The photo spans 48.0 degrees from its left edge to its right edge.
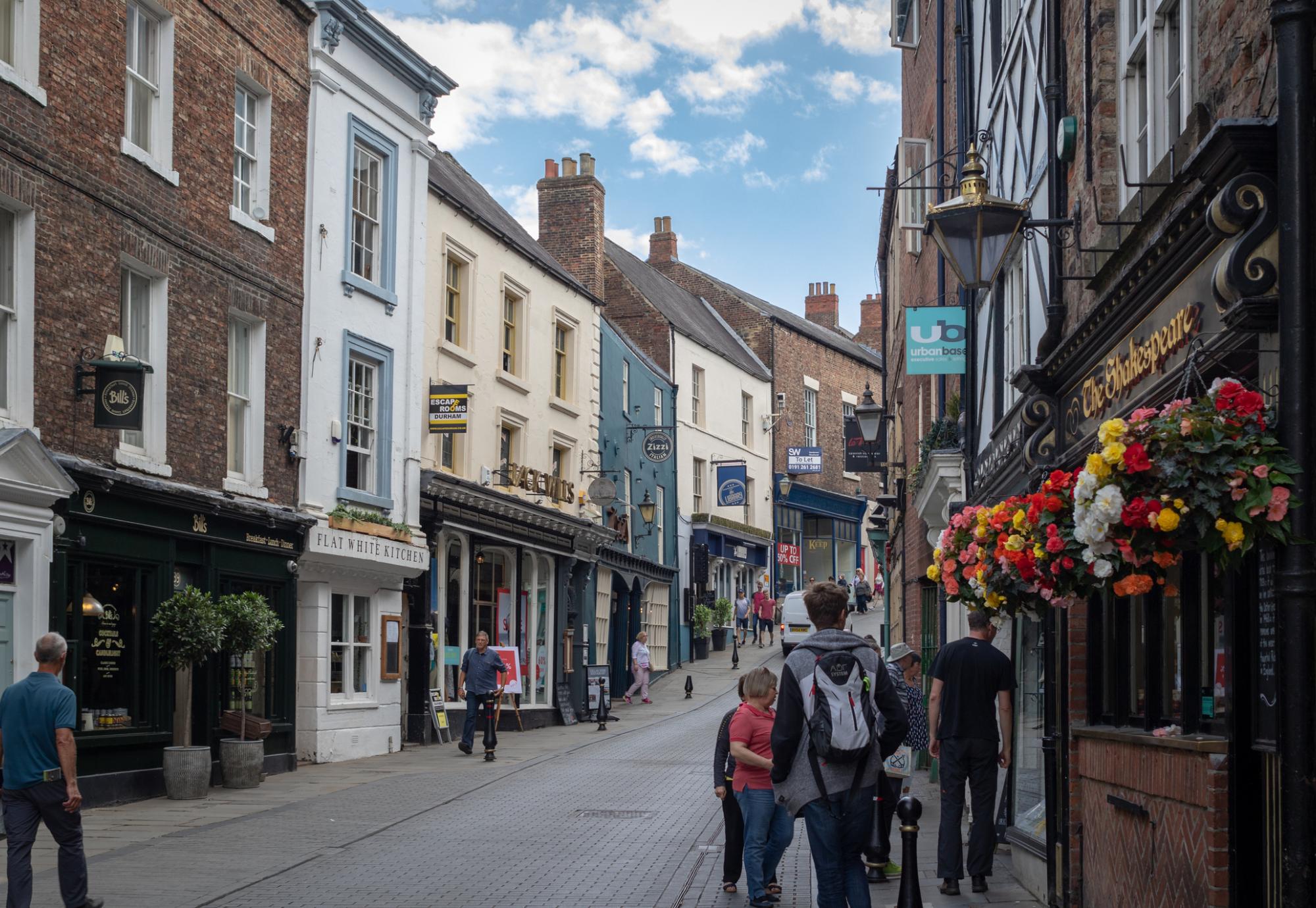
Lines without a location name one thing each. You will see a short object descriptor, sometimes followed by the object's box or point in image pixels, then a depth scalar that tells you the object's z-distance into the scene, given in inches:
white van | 1523.1
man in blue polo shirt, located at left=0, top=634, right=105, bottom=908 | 337.7
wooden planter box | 804.0
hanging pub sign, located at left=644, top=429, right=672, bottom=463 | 1396.4
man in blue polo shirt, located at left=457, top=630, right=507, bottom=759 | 824.3
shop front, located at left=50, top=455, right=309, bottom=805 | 576.7
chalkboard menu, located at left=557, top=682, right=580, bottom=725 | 1132.5
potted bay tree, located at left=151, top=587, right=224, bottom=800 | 616.1
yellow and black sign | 909.8
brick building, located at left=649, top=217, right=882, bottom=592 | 2039.9
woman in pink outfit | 1285.7
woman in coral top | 373.4
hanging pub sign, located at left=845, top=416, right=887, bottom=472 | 1029.2
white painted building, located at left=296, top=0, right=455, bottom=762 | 797.2
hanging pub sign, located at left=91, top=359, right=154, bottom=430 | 573.0
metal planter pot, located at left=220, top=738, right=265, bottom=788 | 665.0
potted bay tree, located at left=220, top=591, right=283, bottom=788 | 658.2
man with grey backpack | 276.1
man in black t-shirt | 390.9
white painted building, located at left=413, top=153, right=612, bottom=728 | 965.8
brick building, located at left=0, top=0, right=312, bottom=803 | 555.8
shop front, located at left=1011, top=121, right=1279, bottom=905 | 218.2
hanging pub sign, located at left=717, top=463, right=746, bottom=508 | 1760.6
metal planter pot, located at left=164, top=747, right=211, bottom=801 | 614.9
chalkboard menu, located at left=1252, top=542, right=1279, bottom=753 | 214.8
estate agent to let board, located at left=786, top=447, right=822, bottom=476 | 1971.0
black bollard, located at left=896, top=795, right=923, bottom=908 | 285.1
